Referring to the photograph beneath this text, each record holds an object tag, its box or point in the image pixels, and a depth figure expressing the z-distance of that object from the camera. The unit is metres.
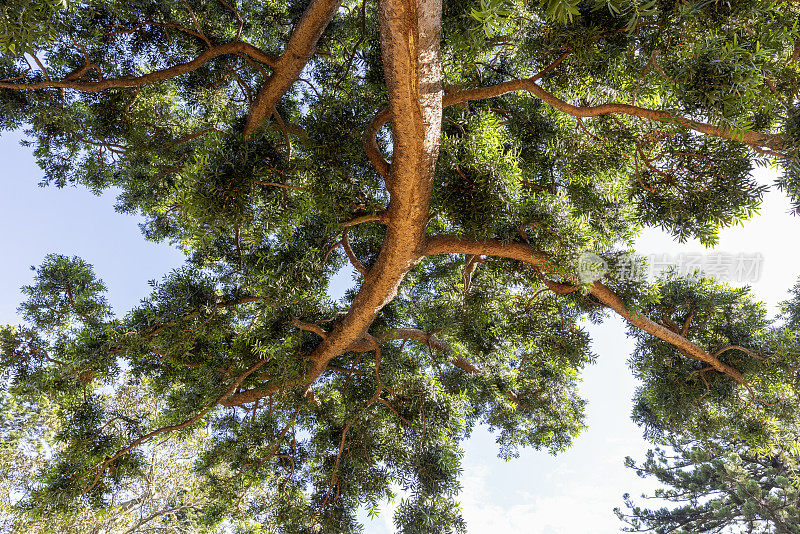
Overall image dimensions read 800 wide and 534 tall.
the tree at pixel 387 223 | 2.85
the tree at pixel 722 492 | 8.83
